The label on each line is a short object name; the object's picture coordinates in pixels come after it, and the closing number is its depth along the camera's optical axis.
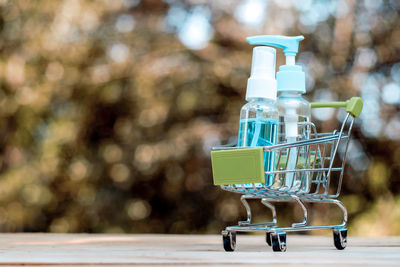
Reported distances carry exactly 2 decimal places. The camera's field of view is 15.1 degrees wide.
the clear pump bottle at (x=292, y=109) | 1.16
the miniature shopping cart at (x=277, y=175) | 1.12
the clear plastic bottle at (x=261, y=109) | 1.14
